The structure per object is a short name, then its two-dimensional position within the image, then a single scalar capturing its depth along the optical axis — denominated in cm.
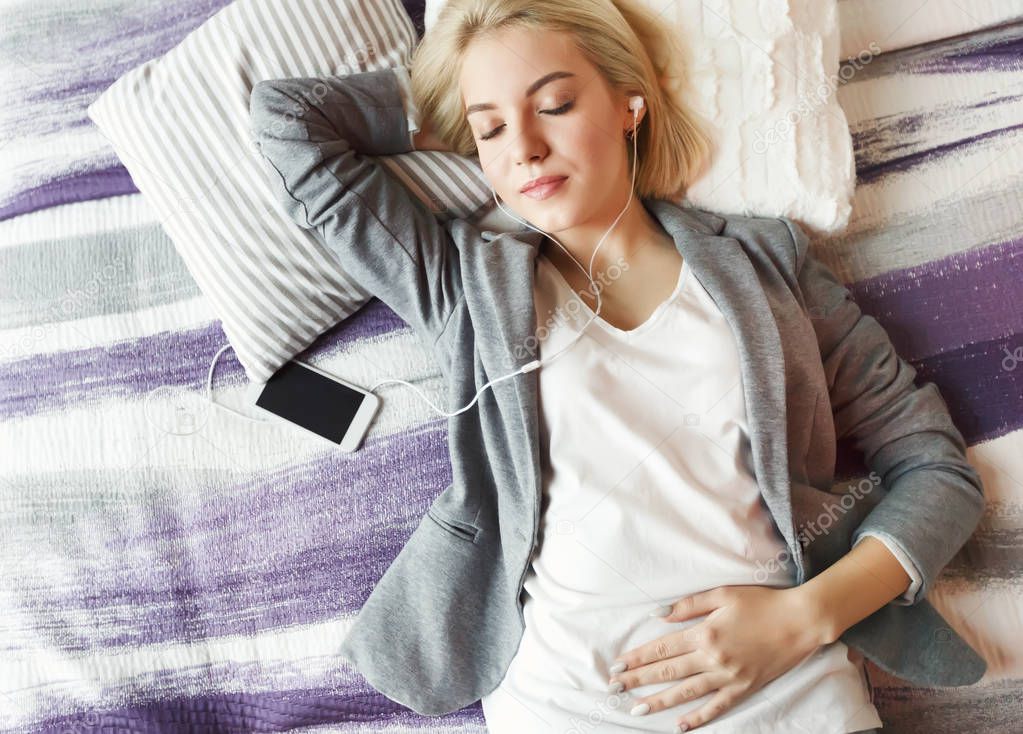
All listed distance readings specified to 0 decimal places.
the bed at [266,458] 125
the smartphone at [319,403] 130
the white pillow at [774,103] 122
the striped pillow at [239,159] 123
